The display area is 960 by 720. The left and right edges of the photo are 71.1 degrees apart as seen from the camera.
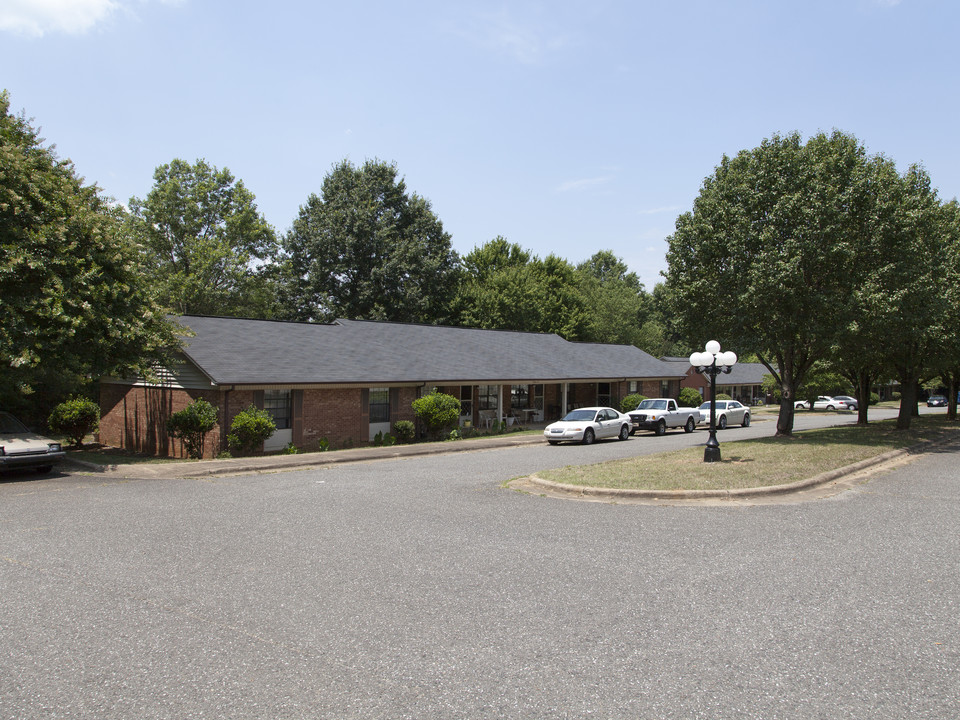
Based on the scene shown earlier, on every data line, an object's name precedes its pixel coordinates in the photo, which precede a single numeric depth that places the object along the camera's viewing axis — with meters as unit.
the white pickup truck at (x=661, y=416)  32.03
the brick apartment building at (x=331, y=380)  22.50
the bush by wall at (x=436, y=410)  26.80
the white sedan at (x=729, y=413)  35.74
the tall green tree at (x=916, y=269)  22.72
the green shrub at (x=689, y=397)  44.50
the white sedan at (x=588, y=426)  26.83
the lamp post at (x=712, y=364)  18.06
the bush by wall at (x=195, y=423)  20.83
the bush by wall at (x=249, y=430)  21.02
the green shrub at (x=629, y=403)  37.84
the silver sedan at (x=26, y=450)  16.00
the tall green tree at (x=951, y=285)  27.06
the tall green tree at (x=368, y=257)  51.12
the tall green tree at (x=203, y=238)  46.56
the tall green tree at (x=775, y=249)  22.17
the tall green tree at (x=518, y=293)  56.03
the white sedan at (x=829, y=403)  63.53
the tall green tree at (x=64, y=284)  17.52
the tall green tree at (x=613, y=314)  67.13
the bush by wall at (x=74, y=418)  25.98
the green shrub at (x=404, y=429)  26.19
